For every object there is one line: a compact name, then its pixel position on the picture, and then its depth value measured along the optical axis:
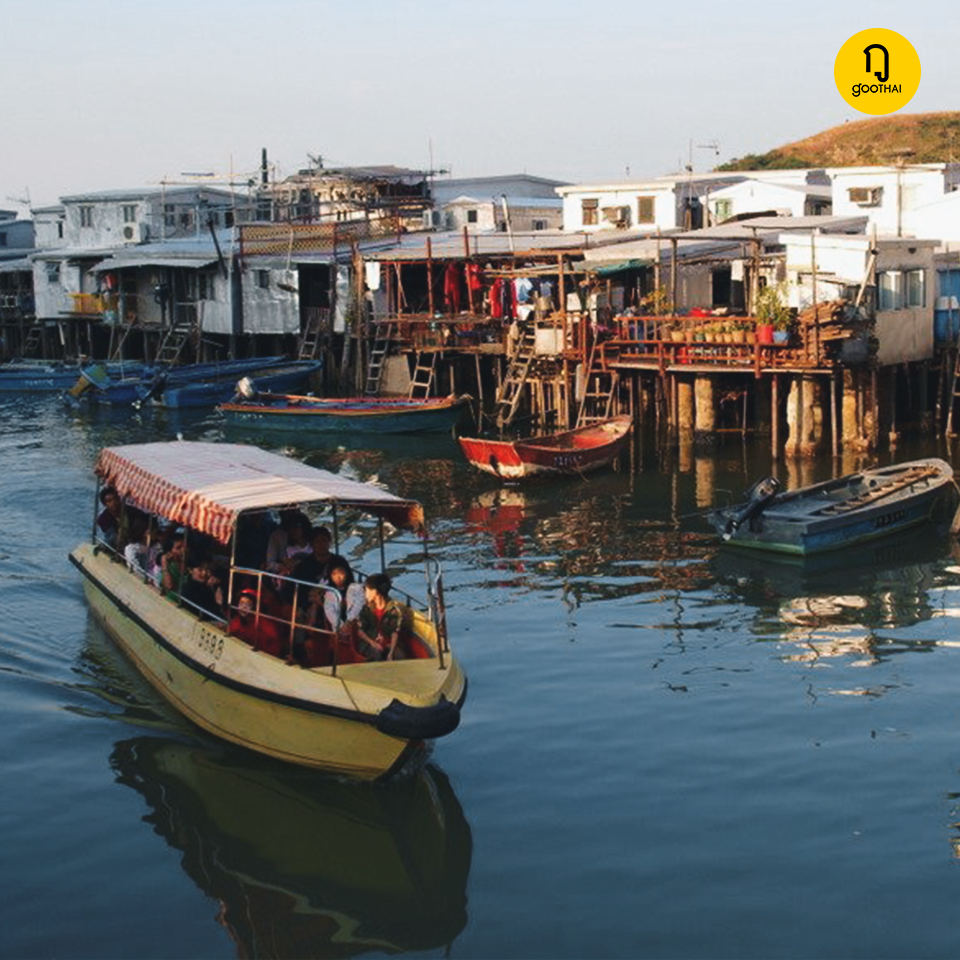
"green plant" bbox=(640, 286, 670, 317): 36.56
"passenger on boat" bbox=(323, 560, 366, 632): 15.51
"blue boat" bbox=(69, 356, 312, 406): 49.66
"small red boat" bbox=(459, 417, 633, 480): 32.59
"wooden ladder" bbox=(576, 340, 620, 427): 36.75
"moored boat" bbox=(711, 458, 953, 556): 25.31
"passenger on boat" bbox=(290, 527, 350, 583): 17.03
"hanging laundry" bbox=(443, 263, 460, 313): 45.62
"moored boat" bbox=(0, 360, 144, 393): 54.94
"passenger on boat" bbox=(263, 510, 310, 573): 18.20
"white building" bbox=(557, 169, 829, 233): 49.75
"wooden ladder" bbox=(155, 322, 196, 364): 54.88
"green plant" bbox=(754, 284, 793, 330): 33.25
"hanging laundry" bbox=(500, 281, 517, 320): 43.34
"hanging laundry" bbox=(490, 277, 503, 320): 43.00
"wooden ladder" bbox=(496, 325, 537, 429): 39.56
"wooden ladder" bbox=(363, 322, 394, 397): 46.19
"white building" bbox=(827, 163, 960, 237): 46.72
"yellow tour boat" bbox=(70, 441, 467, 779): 14.57
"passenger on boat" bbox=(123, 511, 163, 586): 19.27
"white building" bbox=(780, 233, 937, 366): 34.34
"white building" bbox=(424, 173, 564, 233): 57.16
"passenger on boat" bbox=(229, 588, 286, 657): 15.77
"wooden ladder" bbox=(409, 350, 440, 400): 43.59
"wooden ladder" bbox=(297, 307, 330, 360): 51.47
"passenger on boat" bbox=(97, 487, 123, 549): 21.36
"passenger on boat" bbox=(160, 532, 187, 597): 18.17
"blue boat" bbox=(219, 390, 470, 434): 40.72
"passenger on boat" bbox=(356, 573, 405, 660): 15.69
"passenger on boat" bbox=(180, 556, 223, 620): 17.39
